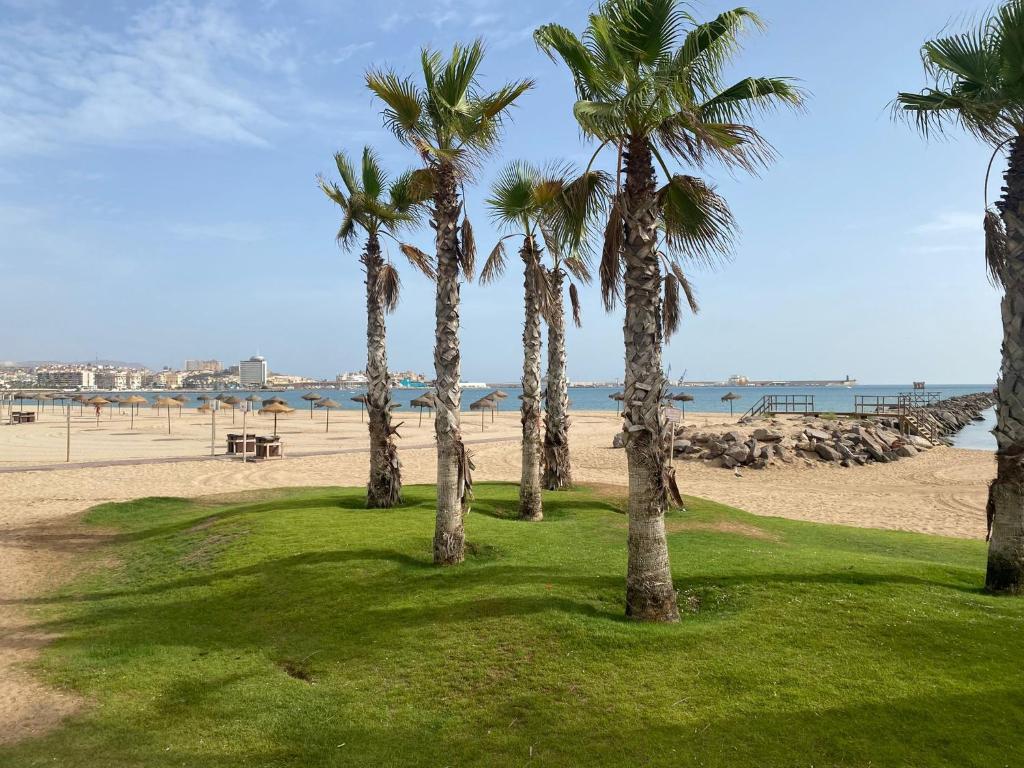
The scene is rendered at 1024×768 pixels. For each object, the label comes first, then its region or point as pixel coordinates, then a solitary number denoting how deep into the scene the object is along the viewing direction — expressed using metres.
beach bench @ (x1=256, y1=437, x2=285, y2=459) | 25.55
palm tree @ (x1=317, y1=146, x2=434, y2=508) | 12.91
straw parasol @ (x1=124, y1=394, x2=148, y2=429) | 43.81
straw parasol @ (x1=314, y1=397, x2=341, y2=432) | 41.22
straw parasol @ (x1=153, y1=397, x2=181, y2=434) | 39.21
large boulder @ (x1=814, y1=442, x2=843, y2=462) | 26.19
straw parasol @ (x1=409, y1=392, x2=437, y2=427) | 41.41
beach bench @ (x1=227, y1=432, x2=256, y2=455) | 26.33
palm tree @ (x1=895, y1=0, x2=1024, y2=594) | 7.00
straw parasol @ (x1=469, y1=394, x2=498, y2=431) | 46.60
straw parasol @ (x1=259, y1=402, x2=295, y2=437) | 31.80
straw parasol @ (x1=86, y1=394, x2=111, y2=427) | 43.33
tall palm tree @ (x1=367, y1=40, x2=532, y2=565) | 8.56
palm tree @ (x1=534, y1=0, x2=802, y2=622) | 6.29
